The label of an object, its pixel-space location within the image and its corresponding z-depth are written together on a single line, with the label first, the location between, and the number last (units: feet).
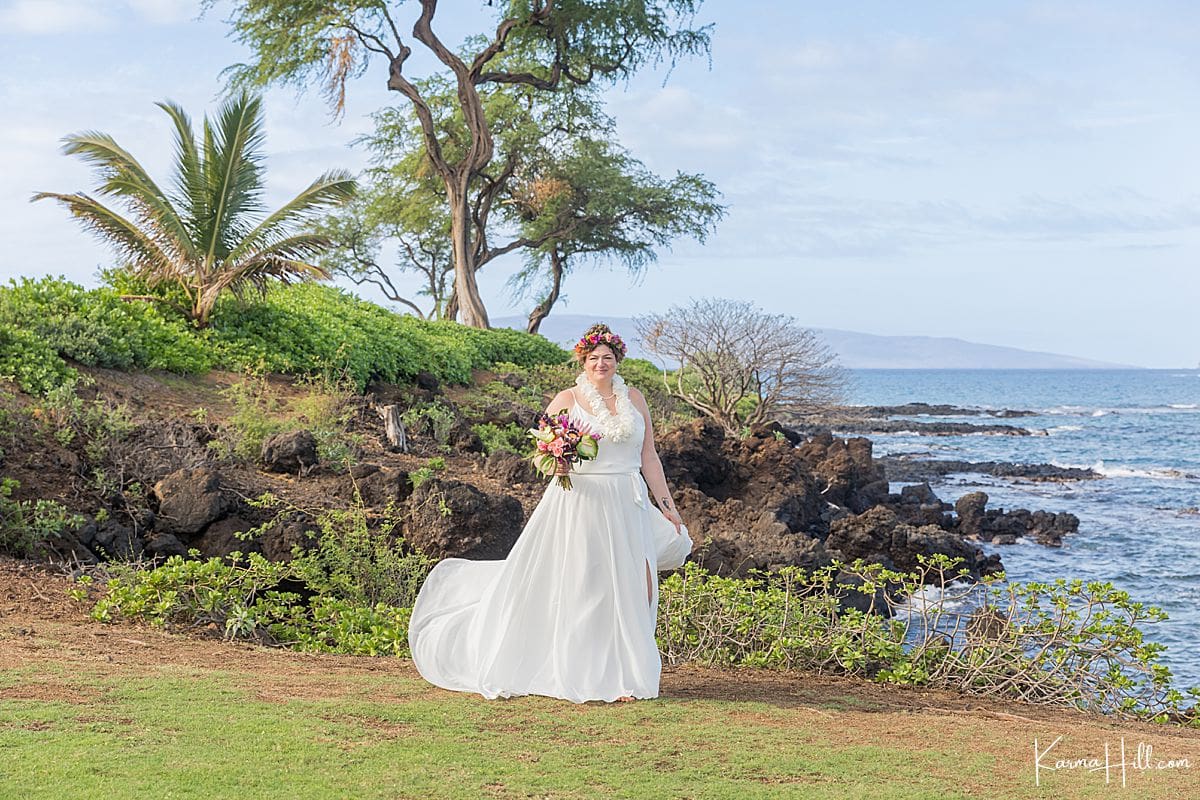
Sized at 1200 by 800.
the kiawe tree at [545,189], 133.49
